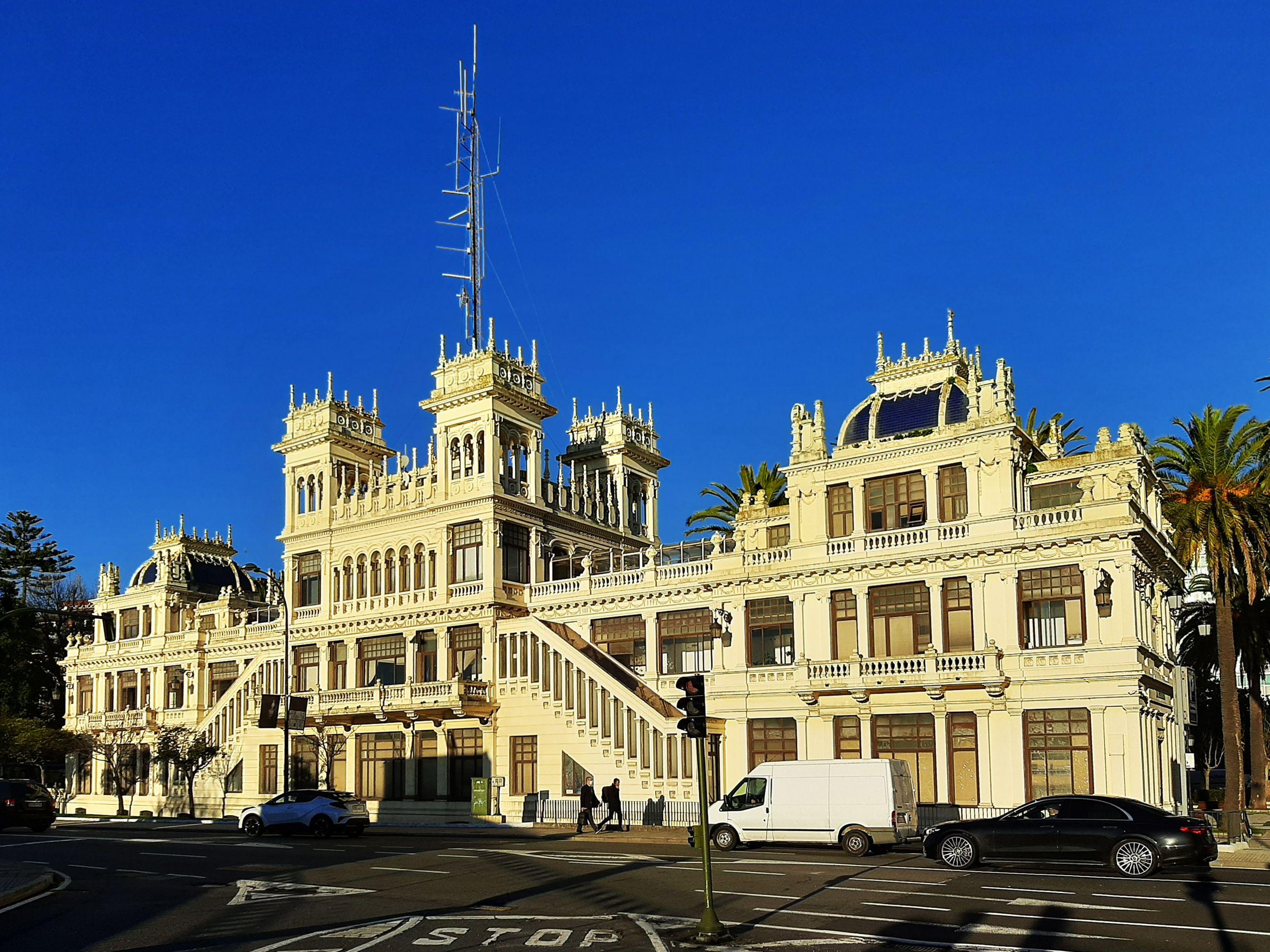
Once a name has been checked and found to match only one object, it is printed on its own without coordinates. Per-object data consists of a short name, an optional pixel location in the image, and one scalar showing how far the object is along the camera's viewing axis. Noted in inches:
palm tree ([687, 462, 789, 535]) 2529.5
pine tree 3462.1
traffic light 705.6
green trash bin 1813.5
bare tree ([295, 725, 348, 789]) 2124.8
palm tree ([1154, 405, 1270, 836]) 1721.2
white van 1185.4
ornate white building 1496.1
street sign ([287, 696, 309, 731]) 1884.8
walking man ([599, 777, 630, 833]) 1513.3
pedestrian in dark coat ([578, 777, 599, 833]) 1533.0
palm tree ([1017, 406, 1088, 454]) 2004.2
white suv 1598.2
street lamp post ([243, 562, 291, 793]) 1861.5
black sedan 931.3
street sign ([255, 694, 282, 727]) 1921.8
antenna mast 2320.4
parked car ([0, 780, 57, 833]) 1700.3
